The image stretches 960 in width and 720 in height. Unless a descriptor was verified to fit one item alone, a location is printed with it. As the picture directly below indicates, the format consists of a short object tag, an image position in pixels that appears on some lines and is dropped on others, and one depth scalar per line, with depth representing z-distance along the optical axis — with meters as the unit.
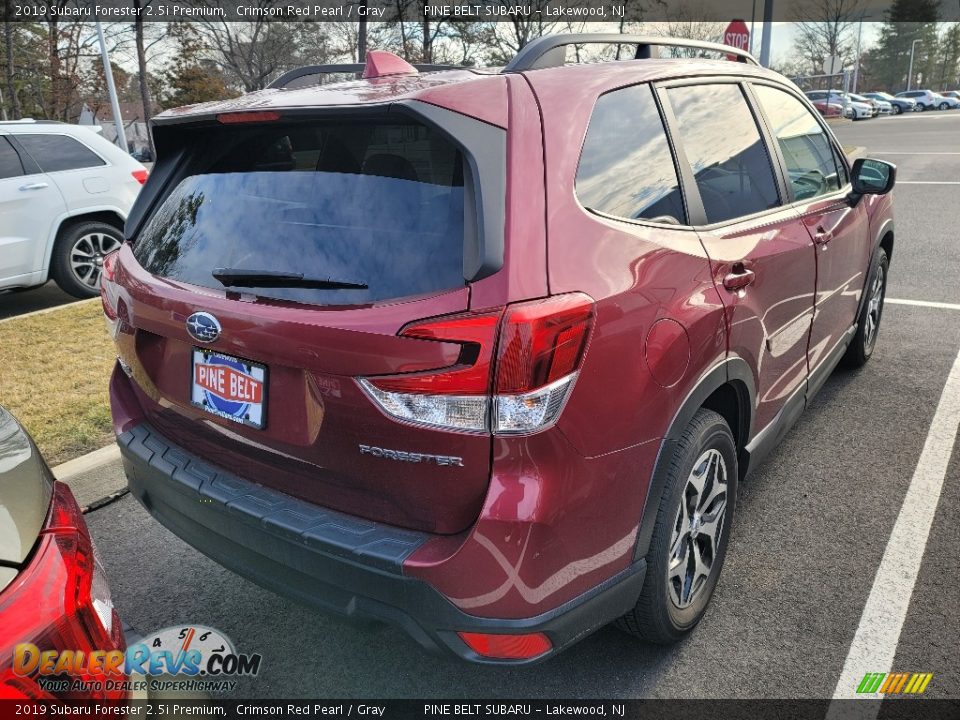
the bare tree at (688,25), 32.42
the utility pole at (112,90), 22.58
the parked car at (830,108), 43.97
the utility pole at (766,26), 17.06
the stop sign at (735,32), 12.77
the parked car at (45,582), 1.20
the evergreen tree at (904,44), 86.38
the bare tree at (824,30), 66.31
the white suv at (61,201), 6.69
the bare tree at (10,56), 20.56
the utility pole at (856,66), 68.50
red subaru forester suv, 1.72
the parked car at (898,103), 56.22
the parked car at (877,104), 49.99
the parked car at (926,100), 61.31
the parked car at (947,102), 61.06
